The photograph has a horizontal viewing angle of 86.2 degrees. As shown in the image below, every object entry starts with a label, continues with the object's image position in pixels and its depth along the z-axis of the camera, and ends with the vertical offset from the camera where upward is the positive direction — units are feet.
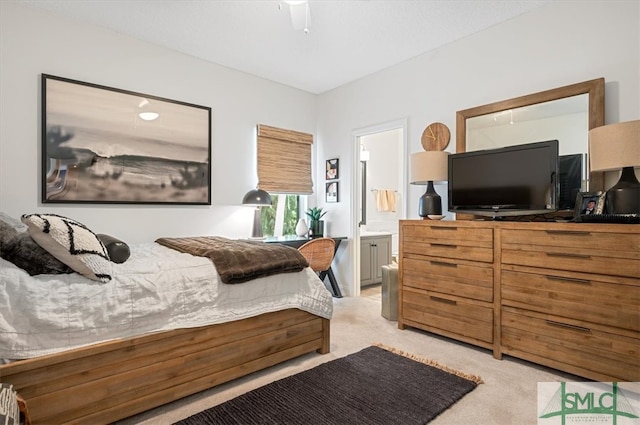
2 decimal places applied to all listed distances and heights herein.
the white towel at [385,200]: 18.99 +0.59
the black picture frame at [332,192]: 14.55 +0.81
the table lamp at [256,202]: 12.16 +0.31
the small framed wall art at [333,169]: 14.49 +1.79
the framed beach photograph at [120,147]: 9.24 +1.94
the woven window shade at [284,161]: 13.51 +2.07
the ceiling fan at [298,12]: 7.08 +4.23
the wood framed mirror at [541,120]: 7.87 +2.36
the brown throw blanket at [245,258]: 6.76 -1.00
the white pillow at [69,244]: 5.24 -0.53
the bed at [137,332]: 4.77 -2.04
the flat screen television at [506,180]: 7.95 +0.76
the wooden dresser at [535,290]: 6.41 -1.79
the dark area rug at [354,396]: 5.70 -3.45
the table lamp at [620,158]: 6.42 +1.00
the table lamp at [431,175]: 9.99 +1.05
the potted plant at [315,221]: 14.47 -0.47
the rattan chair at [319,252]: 11.44 -1.43
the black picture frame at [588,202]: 7.09 +0.16
